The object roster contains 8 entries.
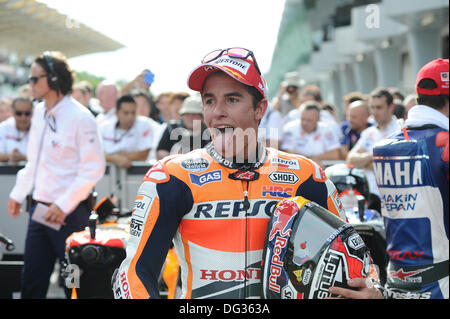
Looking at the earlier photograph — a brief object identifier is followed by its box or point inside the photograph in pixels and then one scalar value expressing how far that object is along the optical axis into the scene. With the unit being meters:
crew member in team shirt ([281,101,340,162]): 8.16
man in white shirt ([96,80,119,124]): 8.08
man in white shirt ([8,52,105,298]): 4.52
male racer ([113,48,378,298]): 2.09
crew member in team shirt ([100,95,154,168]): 7.39
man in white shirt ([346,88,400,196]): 6.94
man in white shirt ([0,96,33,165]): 7.70
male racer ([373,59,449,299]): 3.53
